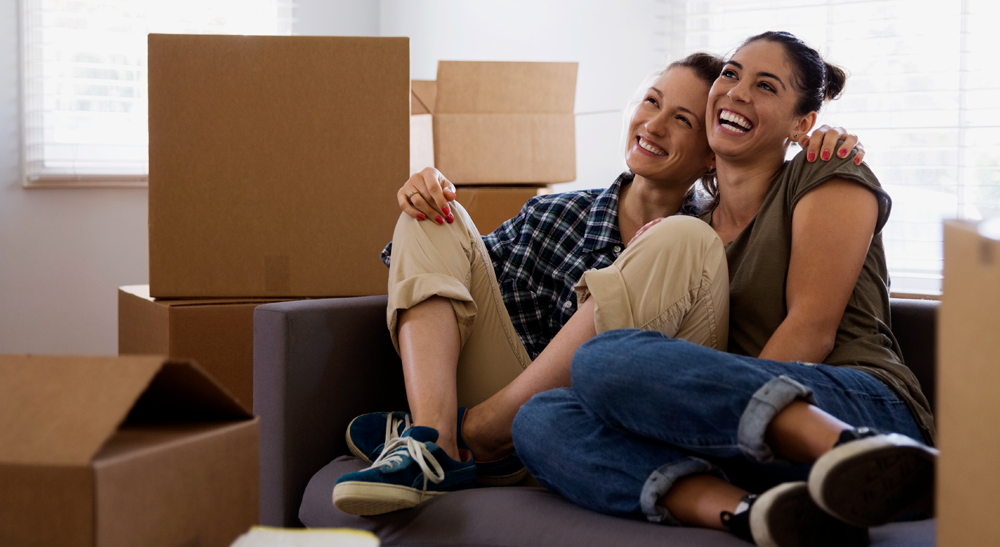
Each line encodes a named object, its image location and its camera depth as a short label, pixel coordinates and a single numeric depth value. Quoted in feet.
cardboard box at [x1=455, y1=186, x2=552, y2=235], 6.72
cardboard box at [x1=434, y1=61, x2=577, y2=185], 6.63
